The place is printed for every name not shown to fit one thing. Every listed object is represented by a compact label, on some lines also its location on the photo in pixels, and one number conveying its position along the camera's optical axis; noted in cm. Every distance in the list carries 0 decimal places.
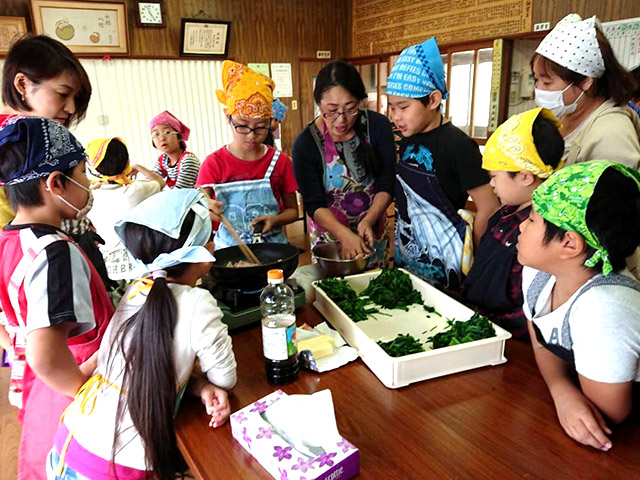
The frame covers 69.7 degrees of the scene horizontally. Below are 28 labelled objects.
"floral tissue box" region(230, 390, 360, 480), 78
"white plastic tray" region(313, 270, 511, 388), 107
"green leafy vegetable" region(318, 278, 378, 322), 139
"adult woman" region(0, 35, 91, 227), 144
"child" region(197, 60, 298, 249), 189
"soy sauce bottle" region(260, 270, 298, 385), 106
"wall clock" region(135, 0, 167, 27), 485
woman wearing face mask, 140
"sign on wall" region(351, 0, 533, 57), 414
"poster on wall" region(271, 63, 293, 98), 583
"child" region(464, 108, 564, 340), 135
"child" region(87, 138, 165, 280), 252
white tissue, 86
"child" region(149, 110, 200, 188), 334
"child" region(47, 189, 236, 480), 96
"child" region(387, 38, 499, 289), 161
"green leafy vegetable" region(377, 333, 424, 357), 111
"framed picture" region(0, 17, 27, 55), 428
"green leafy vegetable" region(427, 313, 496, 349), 115
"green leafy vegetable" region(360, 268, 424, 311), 147
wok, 133
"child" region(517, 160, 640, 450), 90
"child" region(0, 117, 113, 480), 100
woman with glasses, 199
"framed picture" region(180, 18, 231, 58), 513
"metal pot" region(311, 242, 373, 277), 167
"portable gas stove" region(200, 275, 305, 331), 136
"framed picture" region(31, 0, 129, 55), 442
